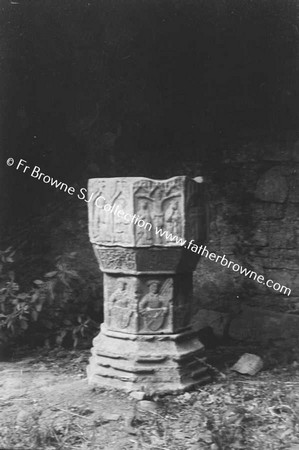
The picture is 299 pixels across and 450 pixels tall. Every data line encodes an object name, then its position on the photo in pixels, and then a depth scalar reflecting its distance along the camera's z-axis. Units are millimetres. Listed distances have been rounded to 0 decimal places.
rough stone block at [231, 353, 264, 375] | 4309
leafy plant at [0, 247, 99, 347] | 4871
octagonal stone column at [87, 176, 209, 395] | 3916
